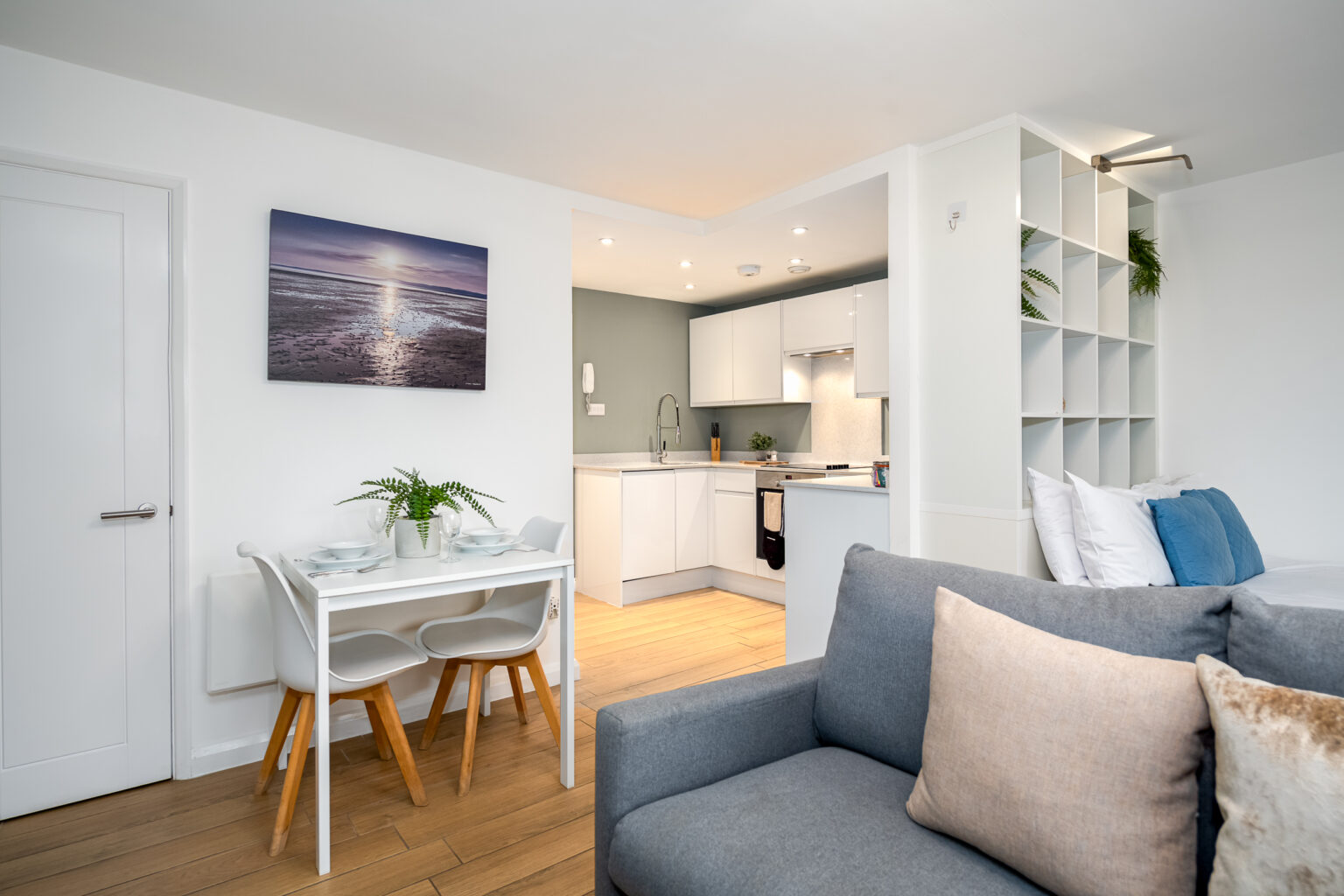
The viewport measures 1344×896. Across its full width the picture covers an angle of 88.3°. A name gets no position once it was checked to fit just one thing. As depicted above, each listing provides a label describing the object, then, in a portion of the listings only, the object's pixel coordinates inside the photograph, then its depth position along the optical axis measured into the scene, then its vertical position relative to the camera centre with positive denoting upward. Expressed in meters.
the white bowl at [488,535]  2.71 -0.35
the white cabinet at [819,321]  4.88 +0.92
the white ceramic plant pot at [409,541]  2.55 -0.34
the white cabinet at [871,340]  4.57 +0.71
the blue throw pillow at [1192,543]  2.53 -0.36
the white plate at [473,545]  2.66 -0.38
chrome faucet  6.06 +0.09
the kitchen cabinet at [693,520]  5.27 -0.56
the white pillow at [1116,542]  2.51 -0.35
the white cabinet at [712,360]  5.84 +0.76
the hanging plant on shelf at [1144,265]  3.67 +0.96
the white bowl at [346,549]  2.43 -0.36
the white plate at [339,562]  2.35 -0.39
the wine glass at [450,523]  2.60 -0.28
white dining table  2.02 -0.45
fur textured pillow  0.81 -0.42
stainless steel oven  4.87 -0.29
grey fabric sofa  1.10 -0.63
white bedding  2.36 -0.52
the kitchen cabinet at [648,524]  4.95 -0.56
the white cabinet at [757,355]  5.43 +0.74
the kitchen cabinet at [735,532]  5.15 -0.64
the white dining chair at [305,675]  2.10 -0.72
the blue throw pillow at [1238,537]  2.77 -0.37
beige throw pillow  0.99 -0.49
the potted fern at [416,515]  2.55 -0.25
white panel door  2.31 -0.13
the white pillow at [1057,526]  2.65 -0.31
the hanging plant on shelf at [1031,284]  2.97 +0.71
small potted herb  5.89 +0.02
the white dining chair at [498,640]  2.50 -0.72
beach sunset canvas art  2.75 +0.60
